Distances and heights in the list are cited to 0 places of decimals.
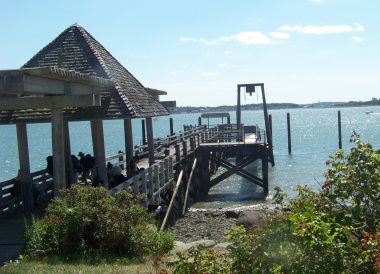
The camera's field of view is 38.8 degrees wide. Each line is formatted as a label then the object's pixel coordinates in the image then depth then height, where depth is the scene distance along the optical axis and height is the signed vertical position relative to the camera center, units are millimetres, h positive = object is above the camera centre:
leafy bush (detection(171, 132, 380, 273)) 5117 -1365
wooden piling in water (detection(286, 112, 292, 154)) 51347 -3977
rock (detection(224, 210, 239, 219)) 19953 -4128
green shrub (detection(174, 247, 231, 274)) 5805 -1733
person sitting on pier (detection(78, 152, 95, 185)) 15750 -1611
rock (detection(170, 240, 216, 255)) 9914 -2810
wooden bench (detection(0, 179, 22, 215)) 13031 -2144
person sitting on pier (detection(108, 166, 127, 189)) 14281 -1922
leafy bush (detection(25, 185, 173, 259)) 8914 -2036
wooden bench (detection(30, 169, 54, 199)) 14955 -2097
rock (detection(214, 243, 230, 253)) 10994 -3020
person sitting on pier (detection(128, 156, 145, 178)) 16205 -1875
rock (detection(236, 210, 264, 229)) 15230 -3374
